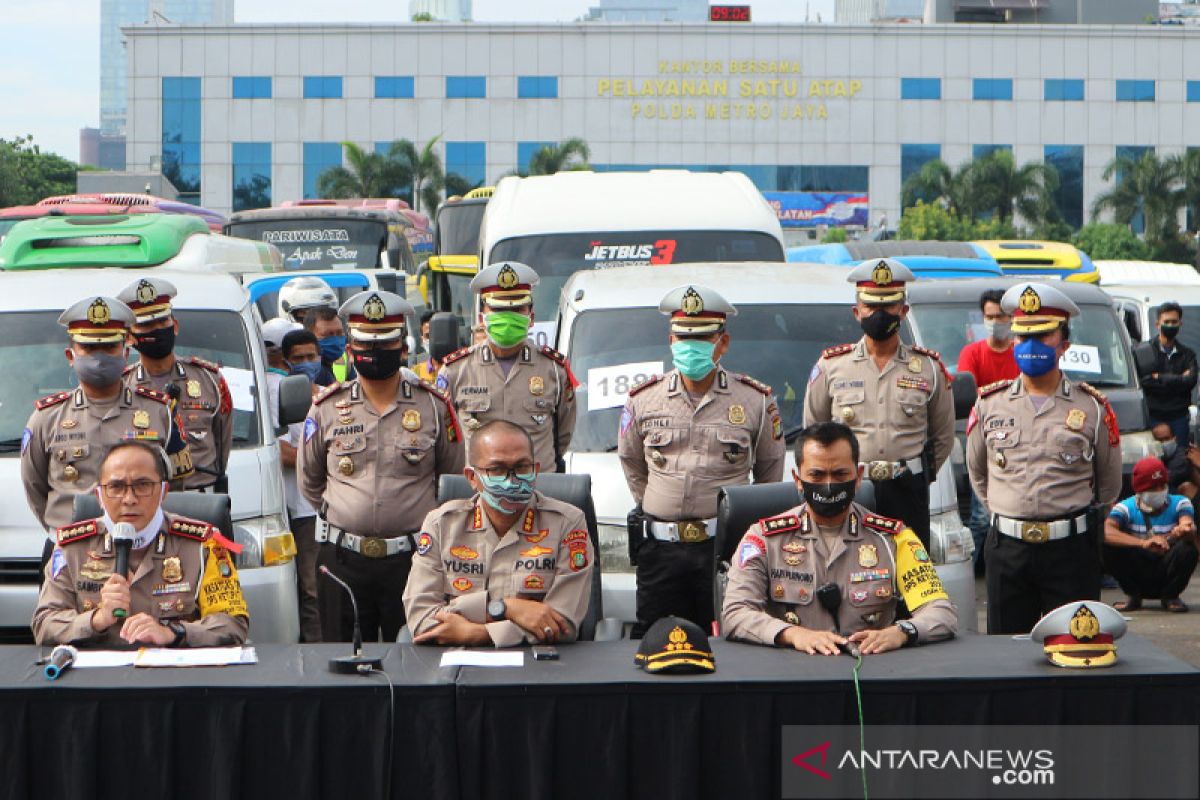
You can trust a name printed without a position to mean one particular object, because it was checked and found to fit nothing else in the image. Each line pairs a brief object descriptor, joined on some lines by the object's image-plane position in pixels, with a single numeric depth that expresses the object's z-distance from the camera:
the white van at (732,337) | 14.69
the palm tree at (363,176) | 114.98
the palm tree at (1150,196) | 114.76
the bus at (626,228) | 20.76
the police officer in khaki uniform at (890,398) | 13.80
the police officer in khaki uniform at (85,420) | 12.78
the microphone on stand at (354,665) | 8.62
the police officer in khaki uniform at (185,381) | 13.67
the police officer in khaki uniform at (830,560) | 10.41
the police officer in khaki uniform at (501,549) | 10.27
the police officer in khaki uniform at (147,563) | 10.60
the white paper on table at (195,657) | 8.90
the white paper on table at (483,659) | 8.95
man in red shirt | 19.35
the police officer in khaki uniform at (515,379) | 14.10
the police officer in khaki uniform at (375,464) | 12.59
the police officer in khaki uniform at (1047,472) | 13.36
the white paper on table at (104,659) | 8.98
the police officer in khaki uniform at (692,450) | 12.88
